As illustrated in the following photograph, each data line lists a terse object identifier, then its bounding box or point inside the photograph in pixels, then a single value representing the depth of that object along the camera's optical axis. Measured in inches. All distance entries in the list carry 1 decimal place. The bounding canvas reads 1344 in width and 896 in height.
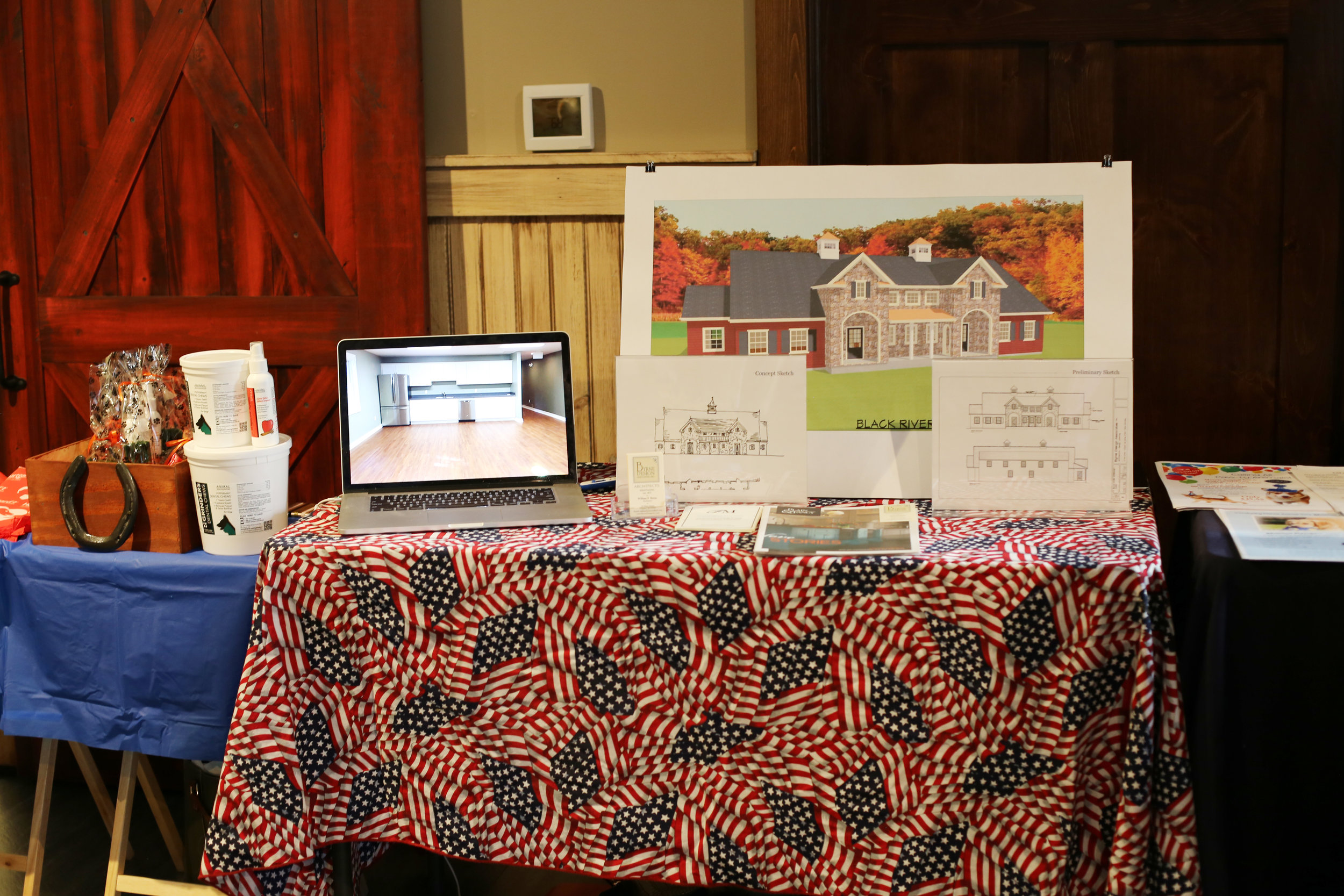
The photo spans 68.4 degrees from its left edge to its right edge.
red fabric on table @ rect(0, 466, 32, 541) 75.1
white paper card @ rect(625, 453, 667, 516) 68.7
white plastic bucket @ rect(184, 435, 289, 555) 69.0
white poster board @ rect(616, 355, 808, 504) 69.8
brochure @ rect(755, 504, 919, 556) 59.8
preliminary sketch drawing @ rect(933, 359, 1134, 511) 66.4
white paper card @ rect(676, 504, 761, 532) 65.0
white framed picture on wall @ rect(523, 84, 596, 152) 83.0
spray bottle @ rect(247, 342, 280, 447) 69.7
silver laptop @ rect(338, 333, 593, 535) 72.5
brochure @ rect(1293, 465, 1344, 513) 65.9
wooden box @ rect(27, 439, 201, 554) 71.1
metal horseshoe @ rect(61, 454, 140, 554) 70.8
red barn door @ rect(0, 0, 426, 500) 83.7
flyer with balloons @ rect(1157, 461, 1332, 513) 64.7
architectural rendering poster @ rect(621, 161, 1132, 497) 70.8
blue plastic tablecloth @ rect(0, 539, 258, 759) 69.1
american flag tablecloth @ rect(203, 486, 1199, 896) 55.9
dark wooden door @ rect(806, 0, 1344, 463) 78.8
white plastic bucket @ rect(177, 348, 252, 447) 69.1
